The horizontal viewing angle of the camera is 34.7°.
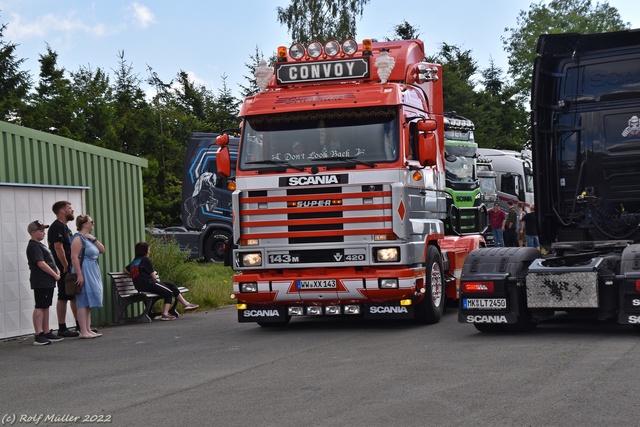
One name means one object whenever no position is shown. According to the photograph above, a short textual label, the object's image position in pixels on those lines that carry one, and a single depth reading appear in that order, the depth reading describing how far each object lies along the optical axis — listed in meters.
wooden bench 17.44
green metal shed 15.06
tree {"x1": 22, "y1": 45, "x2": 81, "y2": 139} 41.51
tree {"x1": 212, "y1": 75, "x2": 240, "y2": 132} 57.34
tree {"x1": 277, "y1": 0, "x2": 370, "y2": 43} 51.34
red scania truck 13.75
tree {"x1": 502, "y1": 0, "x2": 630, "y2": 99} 79.19
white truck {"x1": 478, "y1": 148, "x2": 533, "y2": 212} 35.84
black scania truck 12.41
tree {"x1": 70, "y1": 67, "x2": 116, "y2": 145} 42.19
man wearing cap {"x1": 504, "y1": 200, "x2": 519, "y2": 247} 31.84
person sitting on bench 17.41
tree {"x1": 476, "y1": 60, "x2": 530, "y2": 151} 62.66
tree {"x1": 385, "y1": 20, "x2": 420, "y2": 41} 60.53
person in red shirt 32.69
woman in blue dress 14.77
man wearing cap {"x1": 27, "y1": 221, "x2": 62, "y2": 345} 14.02
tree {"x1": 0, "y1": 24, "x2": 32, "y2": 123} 47.81
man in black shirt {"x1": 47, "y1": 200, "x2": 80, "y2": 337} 14.82
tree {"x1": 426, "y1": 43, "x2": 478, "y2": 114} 60.00
